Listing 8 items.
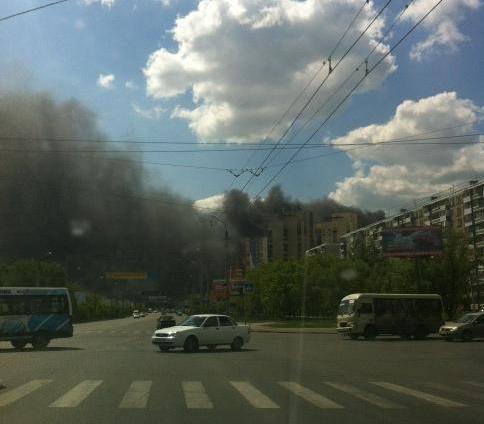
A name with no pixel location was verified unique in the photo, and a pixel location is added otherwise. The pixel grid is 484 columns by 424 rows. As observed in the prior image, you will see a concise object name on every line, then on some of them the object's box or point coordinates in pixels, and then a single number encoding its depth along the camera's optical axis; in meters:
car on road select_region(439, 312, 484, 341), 34.38
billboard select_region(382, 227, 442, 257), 55.56
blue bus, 29.58
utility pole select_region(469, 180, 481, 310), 101.88
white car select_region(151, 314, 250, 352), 24.98
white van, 37.91
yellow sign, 72.81
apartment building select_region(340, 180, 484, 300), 100.44
